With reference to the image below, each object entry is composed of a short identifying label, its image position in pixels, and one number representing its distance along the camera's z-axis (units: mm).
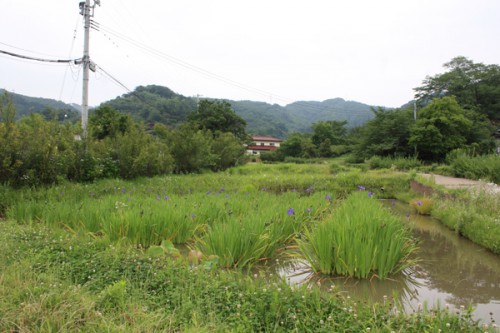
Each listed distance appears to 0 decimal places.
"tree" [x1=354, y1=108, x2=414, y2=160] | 25922
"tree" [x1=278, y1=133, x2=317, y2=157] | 37906
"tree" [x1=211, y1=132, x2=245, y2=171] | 18969
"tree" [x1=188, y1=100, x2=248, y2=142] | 34375
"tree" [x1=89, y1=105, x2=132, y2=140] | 19938
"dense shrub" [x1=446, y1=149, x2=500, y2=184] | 12491
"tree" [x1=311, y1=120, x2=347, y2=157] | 38000
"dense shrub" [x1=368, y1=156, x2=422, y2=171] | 21359
